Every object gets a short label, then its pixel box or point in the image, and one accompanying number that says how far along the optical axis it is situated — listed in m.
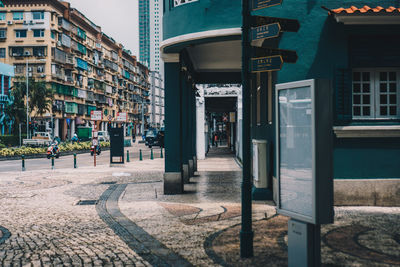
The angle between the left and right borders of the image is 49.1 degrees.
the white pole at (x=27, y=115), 52.24
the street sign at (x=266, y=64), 5.57
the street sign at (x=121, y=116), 28.51
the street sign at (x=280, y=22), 5.50
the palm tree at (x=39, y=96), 55.81
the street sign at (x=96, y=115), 25.08
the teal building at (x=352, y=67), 9.40
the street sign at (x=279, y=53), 5.61
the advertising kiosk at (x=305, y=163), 4.45
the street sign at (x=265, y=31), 5.41
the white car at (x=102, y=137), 59.82
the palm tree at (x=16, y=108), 53.82
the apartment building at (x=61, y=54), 64.75
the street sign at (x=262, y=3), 5.34
